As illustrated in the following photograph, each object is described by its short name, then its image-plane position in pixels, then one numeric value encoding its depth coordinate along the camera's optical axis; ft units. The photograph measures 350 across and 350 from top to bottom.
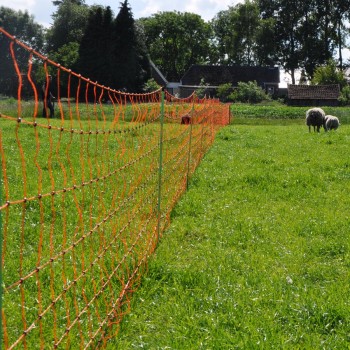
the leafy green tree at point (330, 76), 195.83
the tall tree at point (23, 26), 261.65
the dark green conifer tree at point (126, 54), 169.37
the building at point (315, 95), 180.55
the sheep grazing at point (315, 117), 64.39
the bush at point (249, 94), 169.17
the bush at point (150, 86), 169.81
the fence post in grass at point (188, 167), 29.27
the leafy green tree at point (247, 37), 221.05
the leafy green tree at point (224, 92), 186.39
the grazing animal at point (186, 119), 42.91
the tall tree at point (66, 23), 227.61
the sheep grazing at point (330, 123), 65.48
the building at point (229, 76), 229.45
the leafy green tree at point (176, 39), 256.73
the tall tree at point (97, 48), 169.17
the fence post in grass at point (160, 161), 18.29
